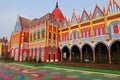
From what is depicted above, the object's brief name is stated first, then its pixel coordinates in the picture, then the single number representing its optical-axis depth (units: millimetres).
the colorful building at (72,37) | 22438
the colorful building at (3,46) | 63641
